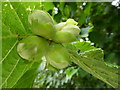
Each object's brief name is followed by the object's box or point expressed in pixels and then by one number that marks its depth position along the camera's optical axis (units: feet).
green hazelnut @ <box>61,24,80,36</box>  0.56
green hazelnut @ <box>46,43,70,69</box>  0.55
